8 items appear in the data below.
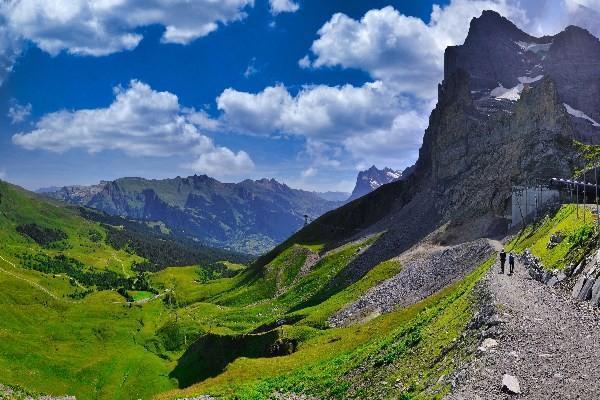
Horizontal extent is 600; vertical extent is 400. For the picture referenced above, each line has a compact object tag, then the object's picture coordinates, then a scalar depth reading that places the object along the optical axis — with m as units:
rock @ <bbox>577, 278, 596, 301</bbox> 40.06
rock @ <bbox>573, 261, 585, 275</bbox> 46.18
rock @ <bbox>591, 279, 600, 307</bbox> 38.03
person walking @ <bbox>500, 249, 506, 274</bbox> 57.08
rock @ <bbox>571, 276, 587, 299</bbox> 42.38
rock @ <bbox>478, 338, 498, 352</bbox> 28.30
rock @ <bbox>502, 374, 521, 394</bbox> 23.42
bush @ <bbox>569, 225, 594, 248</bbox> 53.91
